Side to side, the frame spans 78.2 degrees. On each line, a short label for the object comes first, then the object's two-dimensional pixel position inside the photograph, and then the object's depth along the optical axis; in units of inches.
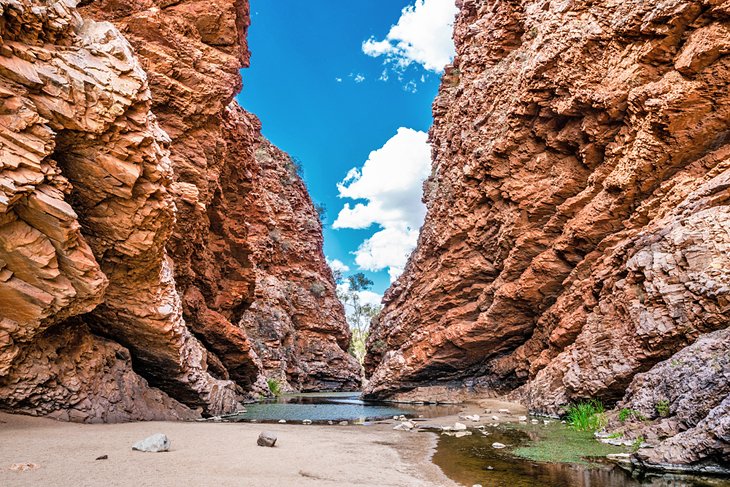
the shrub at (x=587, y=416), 476.7
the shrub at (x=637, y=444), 348.6
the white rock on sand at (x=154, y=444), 308.0
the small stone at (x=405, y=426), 550.3
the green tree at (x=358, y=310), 3444.9
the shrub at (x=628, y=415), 406.0
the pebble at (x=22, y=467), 233.0
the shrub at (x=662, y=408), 375.9
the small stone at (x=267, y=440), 361.7
